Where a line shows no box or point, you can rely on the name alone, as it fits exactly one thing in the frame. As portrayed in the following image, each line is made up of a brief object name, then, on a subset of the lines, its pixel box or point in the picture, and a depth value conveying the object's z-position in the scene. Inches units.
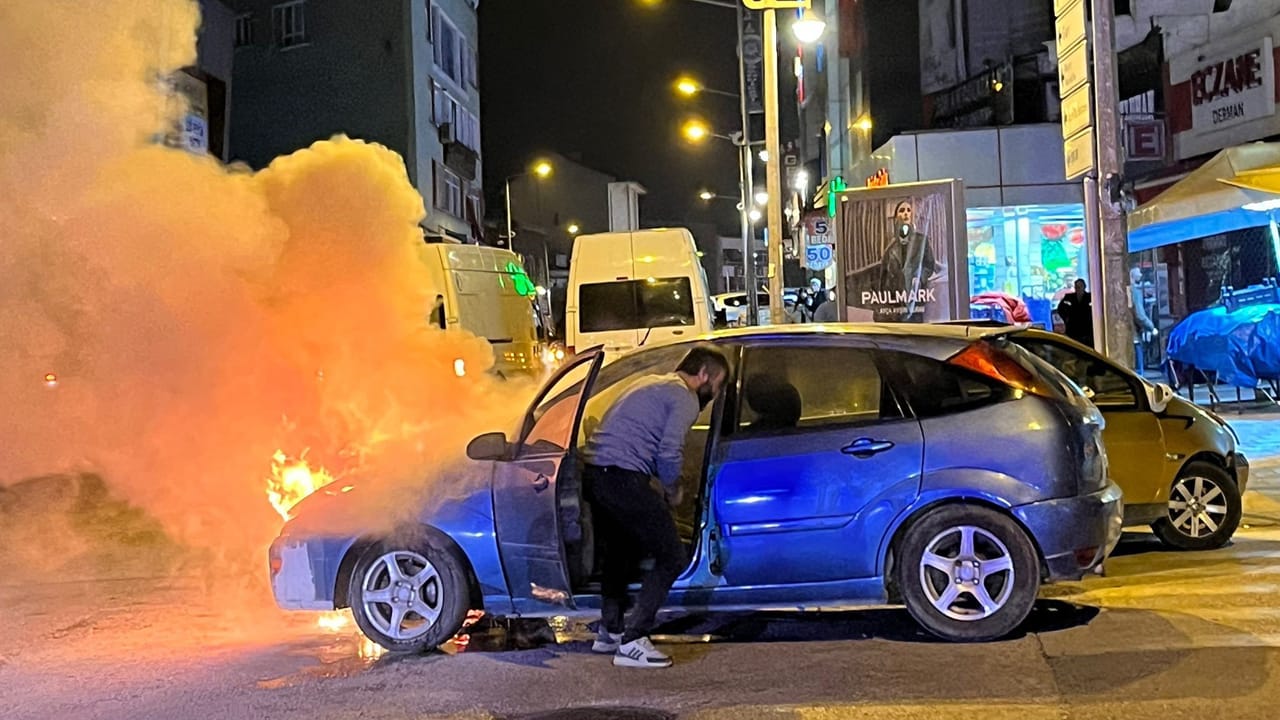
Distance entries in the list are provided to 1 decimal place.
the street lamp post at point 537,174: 1576.0
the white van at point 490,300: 575.2
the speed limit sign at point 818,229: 818.8
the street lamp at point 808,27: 655.1
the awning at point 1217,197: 497.5
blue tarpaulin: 553.0
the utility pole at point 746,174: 1090.7
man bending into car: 218.5
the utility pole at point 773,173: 673.6
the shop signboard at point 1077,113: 414.6
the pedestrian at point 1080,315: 602.9
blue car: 227.1
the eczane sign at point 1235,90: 639.1
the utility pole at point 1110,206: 405.7
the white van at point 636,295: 585.3
